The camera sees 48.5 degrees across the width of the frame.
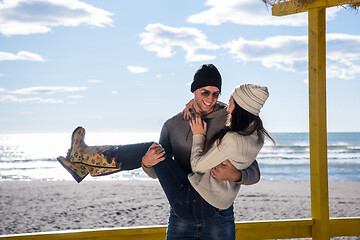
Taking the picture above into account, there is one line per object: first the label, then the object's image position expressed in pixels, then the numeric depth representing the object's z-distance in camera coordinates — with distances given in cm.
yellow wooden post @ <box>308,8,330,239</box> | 305
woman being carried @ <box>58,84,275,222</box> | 205
